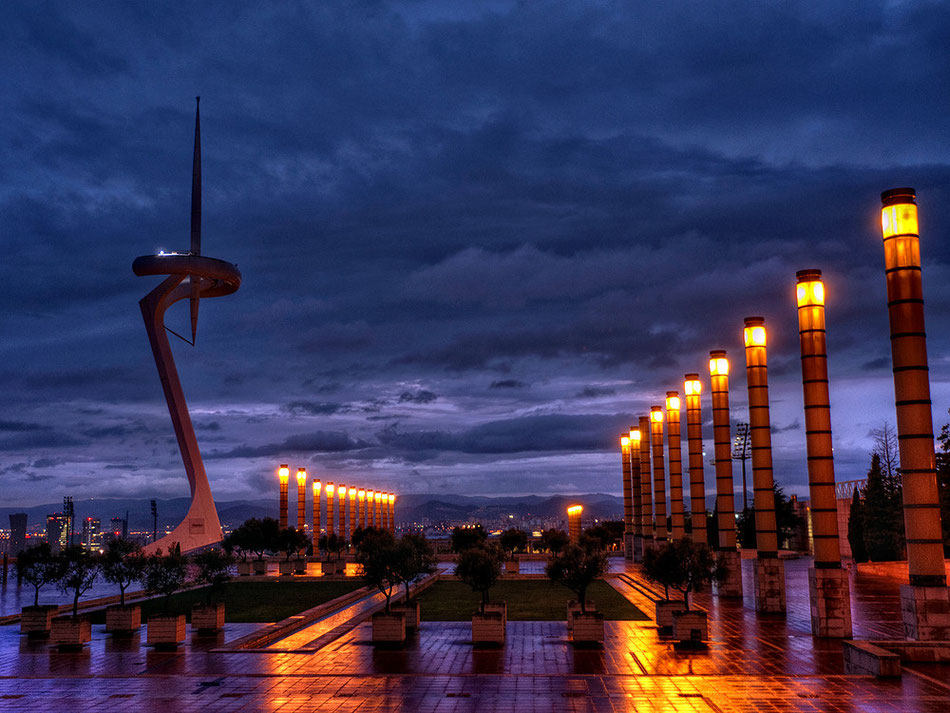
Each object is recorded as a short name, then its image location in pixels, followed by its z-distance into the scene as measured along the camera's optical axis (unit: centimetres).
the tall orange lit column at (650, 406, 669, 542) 4878
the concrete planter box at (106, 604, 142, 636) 2348
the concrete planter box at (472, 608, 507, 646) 2064
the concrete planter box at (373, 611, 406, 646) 2094
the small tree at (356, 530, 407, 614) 2253
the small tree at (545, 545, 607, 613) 2153
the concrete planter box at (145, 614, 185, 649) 2130
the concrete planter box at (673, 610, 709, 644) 2036
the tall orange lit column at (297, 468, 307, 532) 6556
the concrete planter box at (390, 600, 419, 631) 2339
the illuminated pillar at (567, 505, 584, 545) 7250
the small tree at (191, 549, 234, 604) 2520
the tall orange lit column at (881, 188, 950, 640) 1834
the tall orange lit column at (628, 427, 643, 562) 5498
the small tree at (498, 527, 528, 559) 5459
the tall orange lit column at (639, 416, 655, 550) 5447
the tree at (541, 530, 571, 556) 5041
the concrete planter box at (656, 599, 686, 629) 2308
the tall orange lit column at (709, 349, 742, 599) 3256
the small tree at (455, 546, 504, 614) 2236
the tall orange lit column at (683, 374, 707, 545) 3797
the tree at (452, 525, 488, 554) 5379
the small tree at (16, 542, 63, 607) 2448
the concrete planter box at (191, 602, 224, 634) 2383
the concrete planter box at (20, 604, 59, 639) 2380
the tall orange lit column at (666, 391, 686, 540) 4141
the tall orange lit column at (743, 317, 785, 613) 2588
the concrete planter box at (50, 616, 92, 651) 2123
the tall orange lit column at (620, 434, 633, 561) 5766
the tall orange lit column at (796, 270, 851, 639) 2144
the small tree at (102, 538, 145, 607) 2455
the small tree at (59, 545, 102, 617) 2442
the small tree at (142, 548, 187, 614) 2386
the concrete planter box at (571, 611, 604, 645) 2044
